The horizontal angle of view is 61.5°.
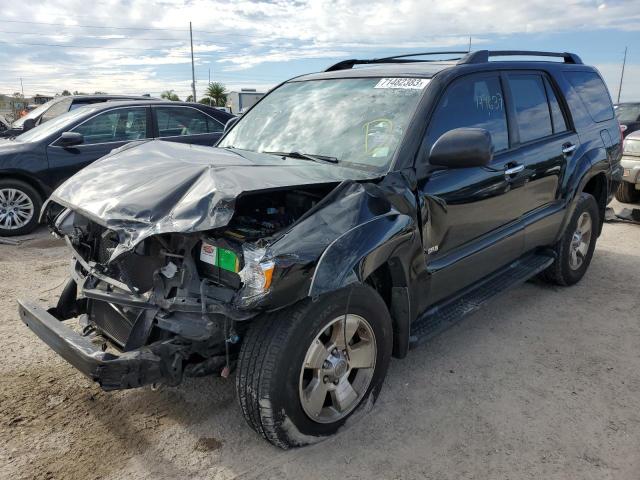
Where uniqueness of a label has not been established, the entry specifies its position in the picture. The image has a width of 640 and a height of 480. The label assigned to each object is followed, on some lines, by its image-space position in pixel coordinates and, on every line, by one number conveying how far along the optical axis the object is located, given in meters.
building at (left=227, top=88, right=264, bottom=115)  35.59
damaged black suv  2.42
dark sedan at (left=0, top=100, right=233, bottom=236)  6.81
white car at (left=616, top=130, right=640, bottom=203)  8.22
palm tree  55.67
